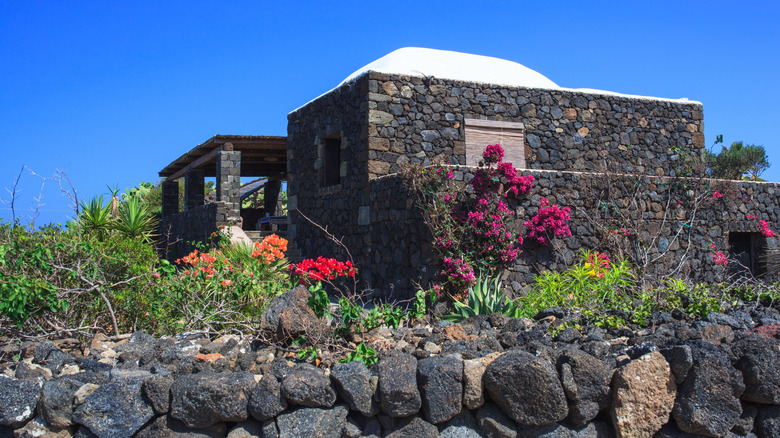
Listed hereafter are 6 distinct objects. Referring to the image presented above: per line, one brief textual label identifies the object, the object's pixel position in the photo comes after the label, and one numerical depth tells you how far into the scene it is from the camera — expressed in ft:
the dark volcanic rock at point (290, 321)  14.79
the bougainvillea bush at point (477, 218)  25.38
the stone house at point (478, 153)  28.25
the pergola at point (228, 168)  44.60
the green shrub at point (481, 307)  18.90
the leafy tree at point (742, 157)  72.84
